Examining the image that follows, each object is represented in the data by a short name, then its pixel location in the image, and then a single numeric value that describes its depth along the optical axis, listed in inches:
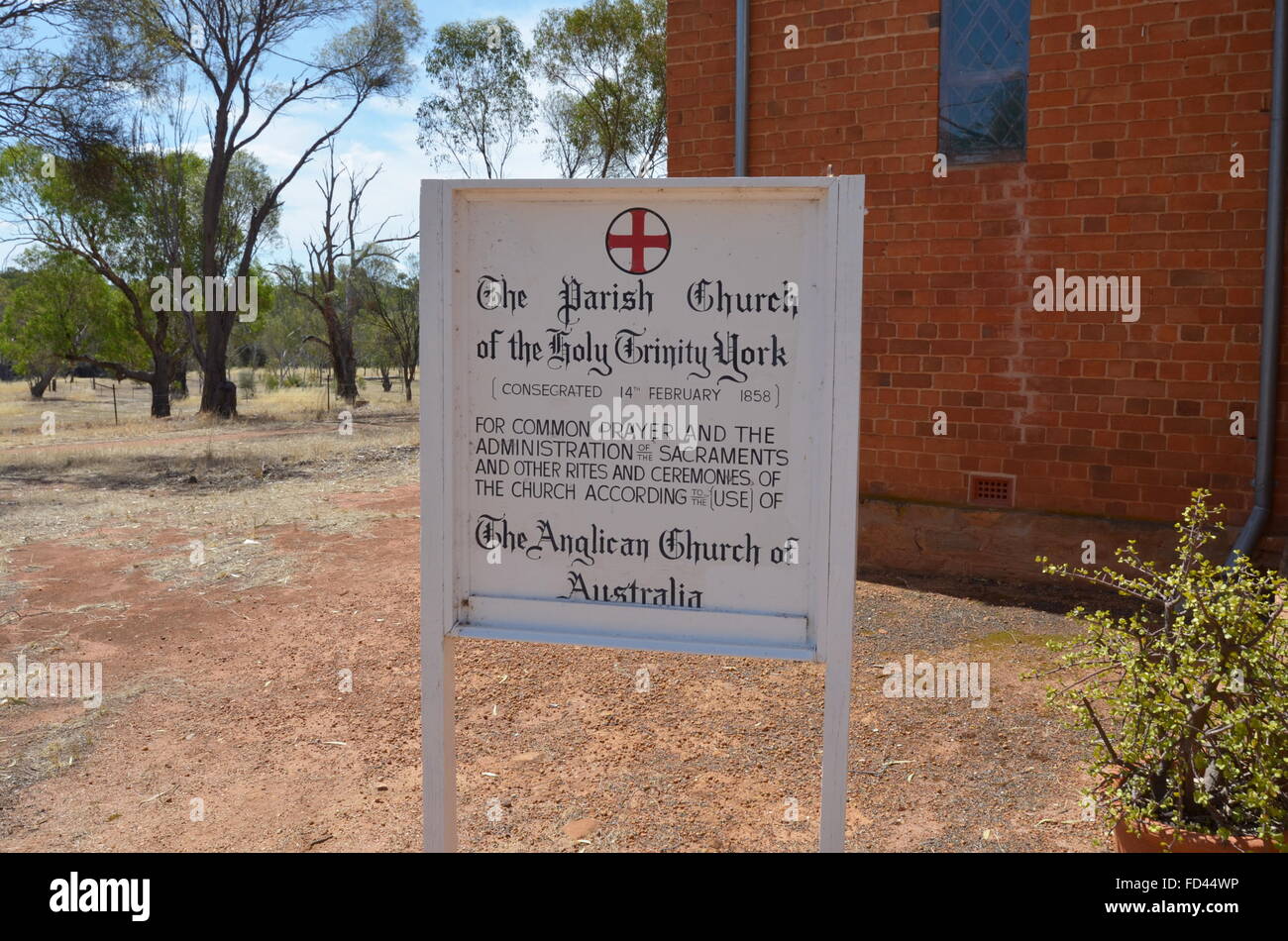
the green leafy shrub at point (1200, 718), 105.0
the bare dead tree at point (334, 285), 1279.5
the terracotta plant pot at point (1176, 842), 103.4
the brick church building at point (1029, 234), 244.2
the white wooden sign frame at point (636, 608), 101.9
